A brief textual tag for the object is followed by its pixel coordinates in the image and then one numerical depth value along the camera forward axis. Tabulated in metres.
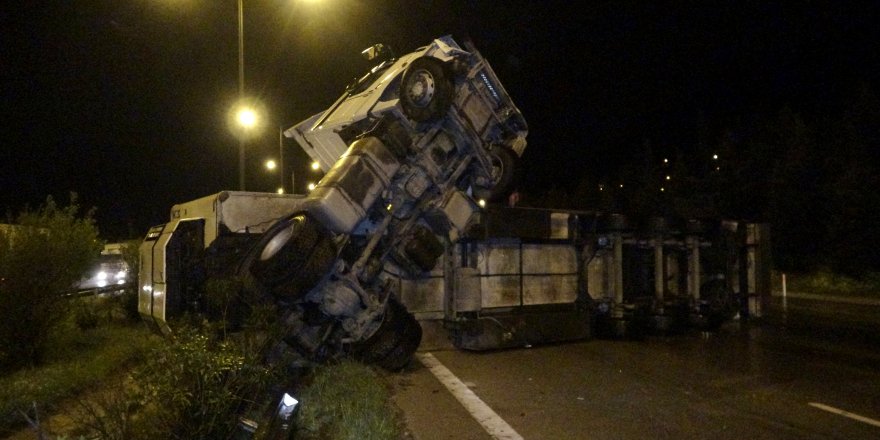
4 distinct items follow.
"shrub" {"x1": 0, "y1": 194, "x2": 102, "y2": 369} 8.62
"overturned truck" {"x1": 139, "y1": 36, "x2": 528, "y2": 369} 7.76
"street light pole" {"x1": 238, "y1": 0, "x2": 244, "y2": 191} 14.28
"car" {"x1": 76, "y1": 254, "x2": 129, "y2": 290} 20.66
